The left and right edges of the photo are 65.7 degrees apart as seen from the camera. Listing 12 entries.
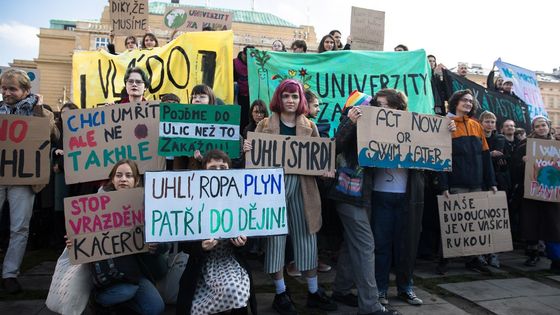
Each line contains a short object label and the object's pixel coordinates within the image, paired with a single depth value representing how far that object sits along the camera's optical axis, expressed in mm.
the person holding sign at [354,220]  3617
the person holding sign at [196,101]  4311
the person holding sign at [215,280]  3000
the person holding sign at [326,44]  6890
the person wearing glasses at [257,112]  5124
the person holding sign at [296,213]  3685
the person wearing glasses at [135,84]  4445
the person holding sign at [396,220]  3980
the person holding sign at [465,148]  4893
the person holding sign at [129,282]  3086
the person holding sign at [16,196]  3986
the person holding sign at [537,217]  5422
